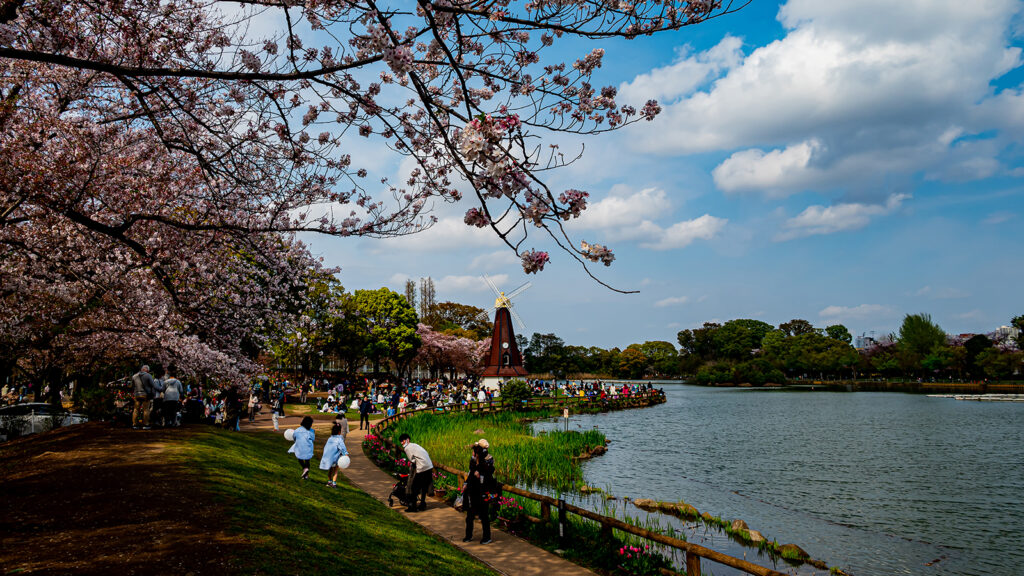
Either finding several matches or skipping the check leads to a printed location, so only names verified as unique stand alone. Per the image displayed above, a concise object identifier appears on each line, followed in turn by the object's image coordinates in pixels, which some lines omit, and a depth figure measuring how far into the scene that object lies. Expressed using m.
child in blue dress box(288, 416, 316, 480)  13.12
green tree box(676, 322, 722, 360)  133.50
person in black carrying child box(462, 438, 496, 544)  10.11
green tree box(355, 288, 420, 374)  54.22
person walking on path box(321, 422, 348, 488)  13.38
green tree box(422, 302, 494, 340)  85.44
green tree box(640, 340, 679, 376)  135.88
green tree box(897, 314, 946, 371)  87.94
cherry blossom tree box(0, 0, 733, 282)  4.37
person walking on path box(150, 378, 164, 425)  16.15
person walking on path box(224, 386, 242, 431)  21.30
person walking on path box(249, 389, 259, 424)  28.55
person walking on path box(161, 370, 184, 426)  16.42
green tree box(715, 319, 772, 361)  120.62
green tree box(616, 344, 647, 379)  128.50
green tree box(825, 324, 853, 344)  136.85
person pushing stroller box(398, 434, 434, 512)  12.14
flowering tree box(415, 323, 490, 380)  69.00
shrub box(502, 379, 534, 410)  38.00
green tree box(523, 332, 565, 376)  112.54
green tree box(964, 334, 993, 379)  76.69
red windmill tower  49.47
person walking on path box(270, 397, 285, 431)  24.41
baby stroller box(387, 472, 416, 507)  12.94
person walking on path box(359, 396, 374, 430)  25.59
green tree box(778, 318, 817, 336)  130.00
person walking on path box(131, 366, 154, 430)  15.45
